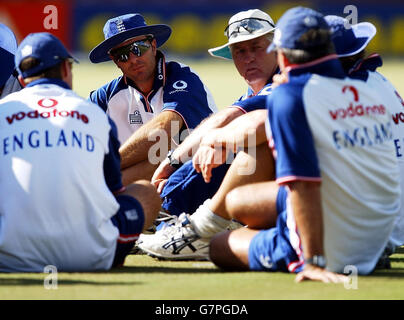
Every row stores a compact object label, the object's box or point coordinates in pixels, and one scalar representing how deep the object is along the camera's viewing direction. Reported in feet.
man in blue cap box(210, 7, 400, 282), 27.43
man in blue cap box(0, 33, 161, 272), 30.32
